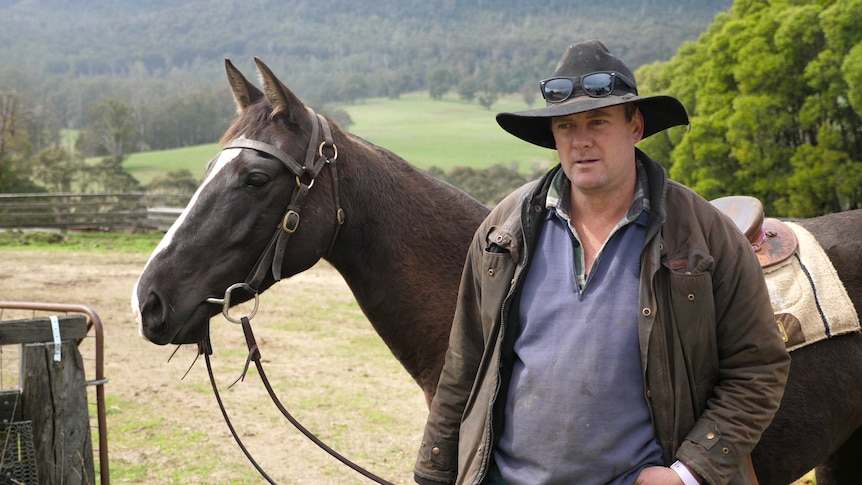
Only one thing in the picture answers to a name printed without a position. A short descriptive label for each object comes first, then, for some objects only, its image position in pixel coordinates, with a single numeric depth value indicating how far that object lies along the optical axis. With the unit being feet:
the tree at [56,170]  120.11
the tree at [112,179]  126.31
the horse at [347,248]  9.20
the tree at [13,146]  96.58
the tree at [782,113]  63.21
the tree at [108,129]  182.19
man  6.59
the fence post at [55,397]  12.60
